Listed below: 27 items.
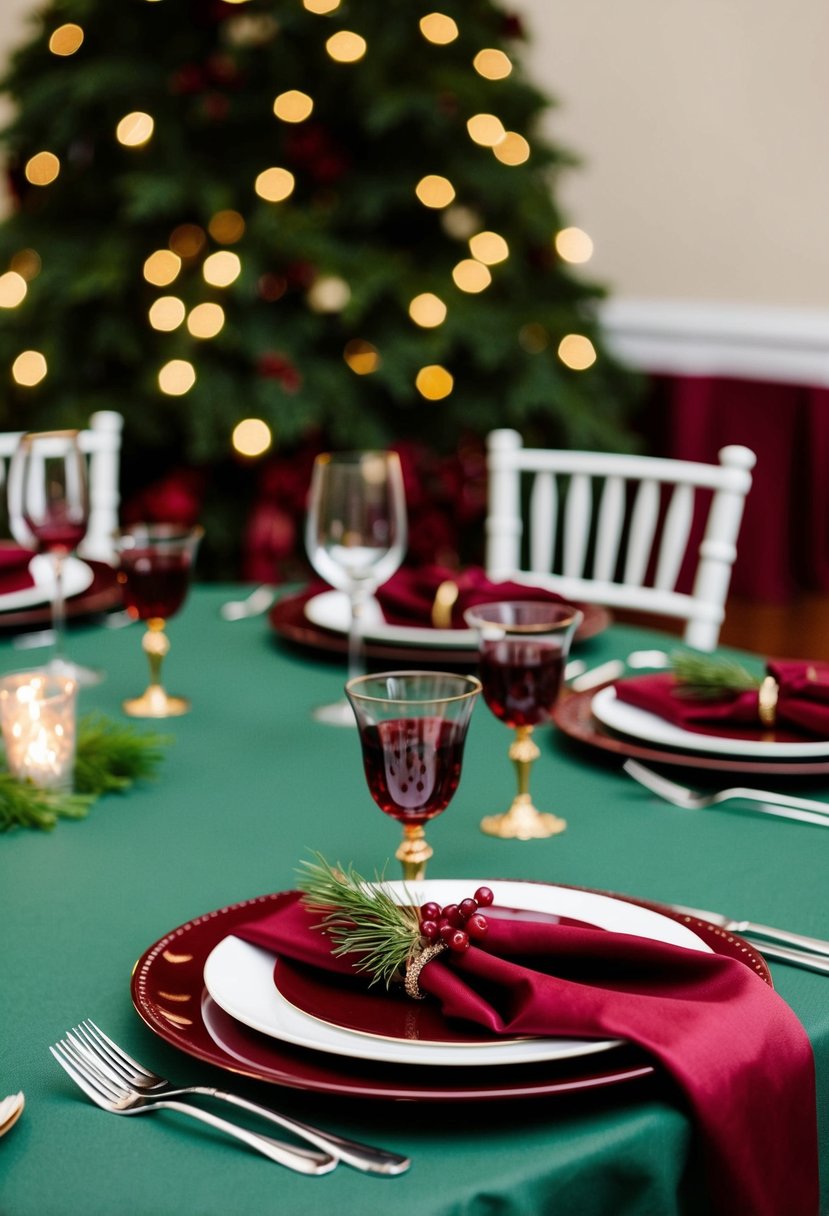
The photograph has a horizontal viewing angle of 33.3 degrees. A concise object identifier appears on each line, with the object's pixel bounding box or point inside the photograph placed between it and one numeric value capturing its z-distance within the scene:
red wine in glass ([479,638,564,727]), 0.96
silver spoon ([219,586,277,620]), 1.57
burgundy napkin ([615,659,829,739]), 1.08
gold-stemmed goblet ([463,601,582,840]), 0.96
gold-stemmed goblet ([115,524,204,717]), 1.23
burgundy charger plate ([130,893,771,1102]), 0.58
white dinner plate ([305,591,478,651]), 1.33
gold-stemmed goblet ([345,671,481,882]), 0.78
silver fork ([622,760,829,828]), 0.97
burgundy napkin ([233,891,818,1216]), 0.60
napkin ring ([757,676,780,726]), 1.09
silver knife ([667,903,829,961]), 0.75
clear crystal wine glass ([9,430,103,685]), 1.25
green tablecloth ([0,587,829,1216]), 0.56
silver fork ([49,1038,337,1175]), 0.56
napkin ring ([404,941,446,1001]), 0.65
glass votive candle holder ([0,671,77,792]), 0.99
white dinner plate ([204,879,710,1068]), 0.59
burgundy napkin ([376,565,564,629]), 1.34
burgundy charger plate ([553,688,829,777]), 1.03
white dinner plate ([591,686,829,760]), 1.04
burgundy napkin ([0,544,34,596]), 1.49
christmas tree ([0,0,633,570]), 2.97
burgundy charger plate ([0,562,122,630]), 1.44
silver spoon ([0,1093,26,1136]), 0.58
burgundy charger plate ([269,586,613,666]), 1.30
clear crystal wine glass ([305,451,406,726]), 1.25
